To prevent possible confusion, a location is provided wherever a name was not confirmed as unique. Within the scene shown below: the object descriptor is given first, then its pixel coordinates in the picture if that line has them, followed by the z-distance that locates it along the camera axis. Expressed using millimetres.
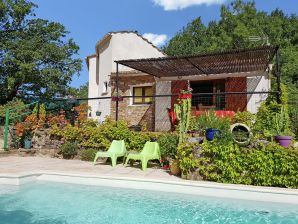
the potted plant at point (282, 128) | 5761
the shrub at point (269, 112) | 7736
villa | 10047
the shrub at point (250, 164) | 5382
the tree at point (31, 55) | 15772
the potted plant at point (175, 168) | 6496
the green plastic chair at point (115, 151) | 7667
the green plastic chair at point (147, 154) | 7127
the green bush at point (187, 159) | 6025
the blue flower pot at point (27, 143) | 10023
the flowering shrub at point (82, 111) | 10108
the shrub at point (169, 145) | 7261
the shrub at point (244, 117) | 9822
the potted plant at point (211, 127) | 6163
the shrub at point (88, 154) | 8790
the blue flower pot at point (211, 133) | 6122
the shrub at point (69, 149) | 9179
